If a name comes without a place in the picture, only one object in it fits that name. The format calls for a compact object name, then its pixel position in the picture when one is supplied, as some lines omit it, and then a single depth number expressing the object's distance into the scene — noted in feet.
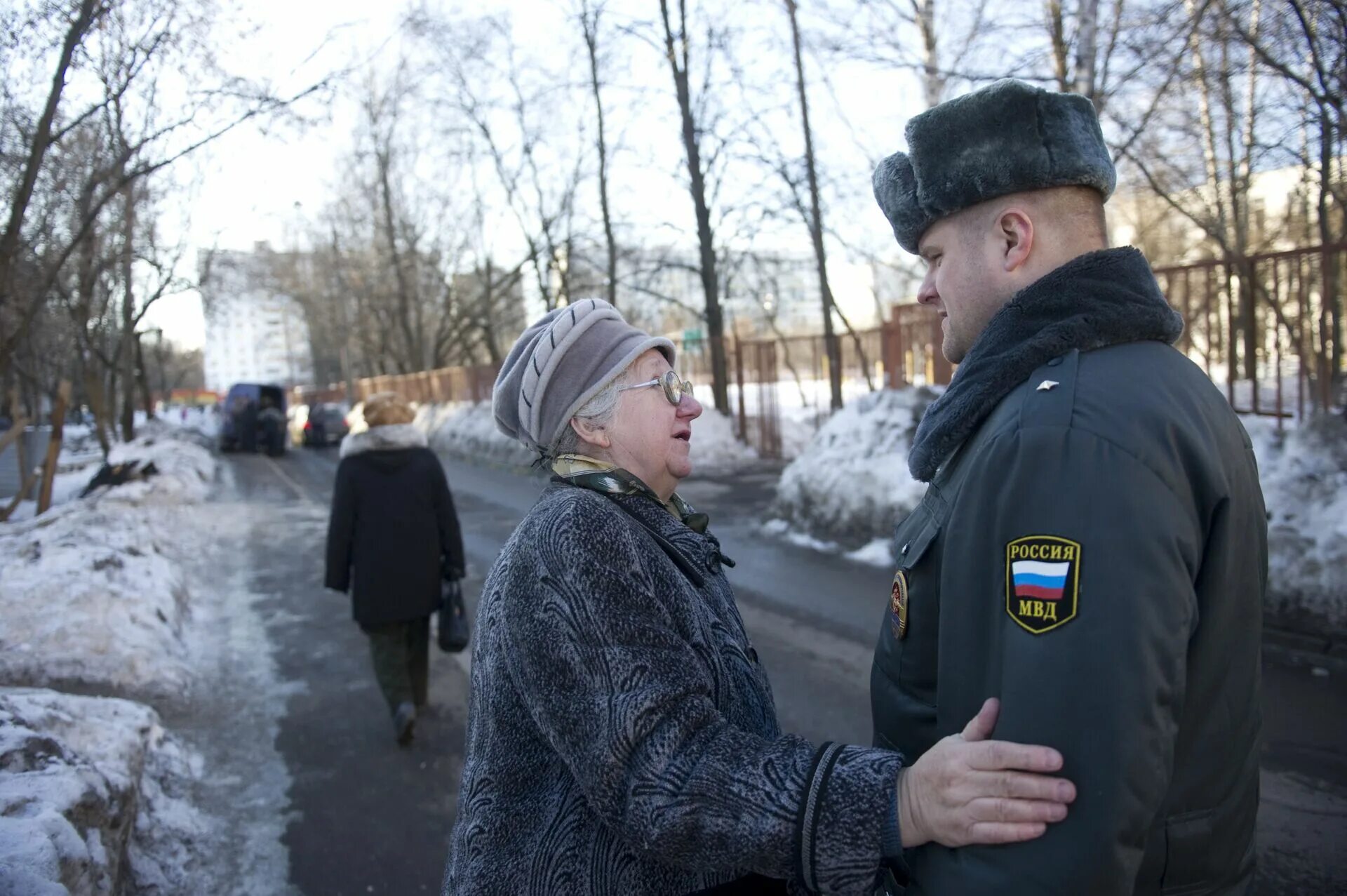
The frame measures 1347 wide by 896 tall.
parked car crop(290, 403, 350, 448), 113.09
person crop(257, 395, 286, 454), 101.45
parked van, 101.65
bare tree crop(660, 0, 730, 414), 60.90
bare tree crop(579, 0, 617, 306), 68.95
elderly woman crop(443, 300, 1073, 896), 4.32
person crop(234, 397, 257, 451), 104.63
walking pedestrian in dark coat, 17.46
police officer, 3.68
